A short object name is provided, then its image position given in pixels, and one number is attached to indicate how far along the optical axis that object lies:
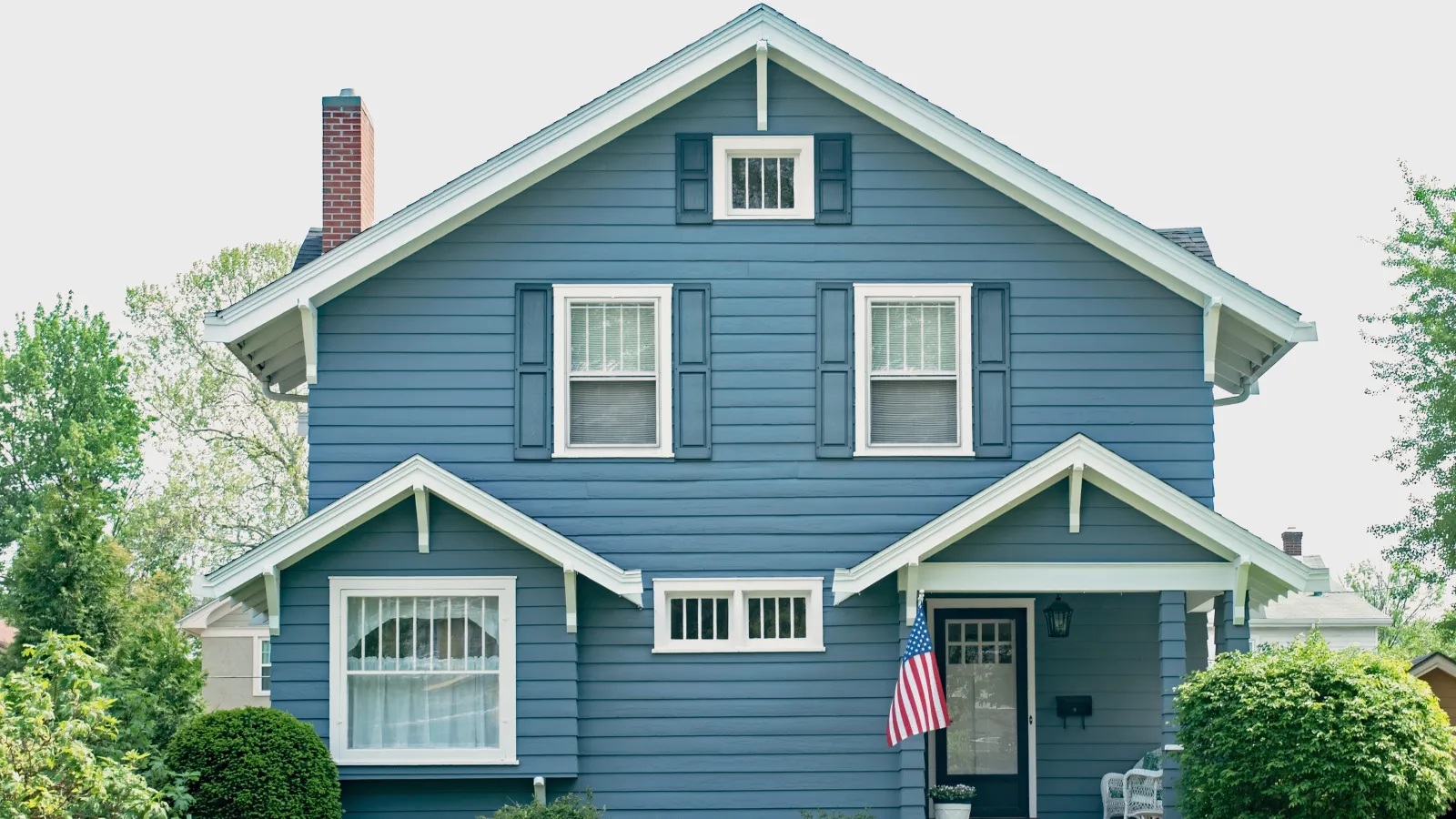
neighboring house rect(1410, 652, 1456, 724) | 20.80
